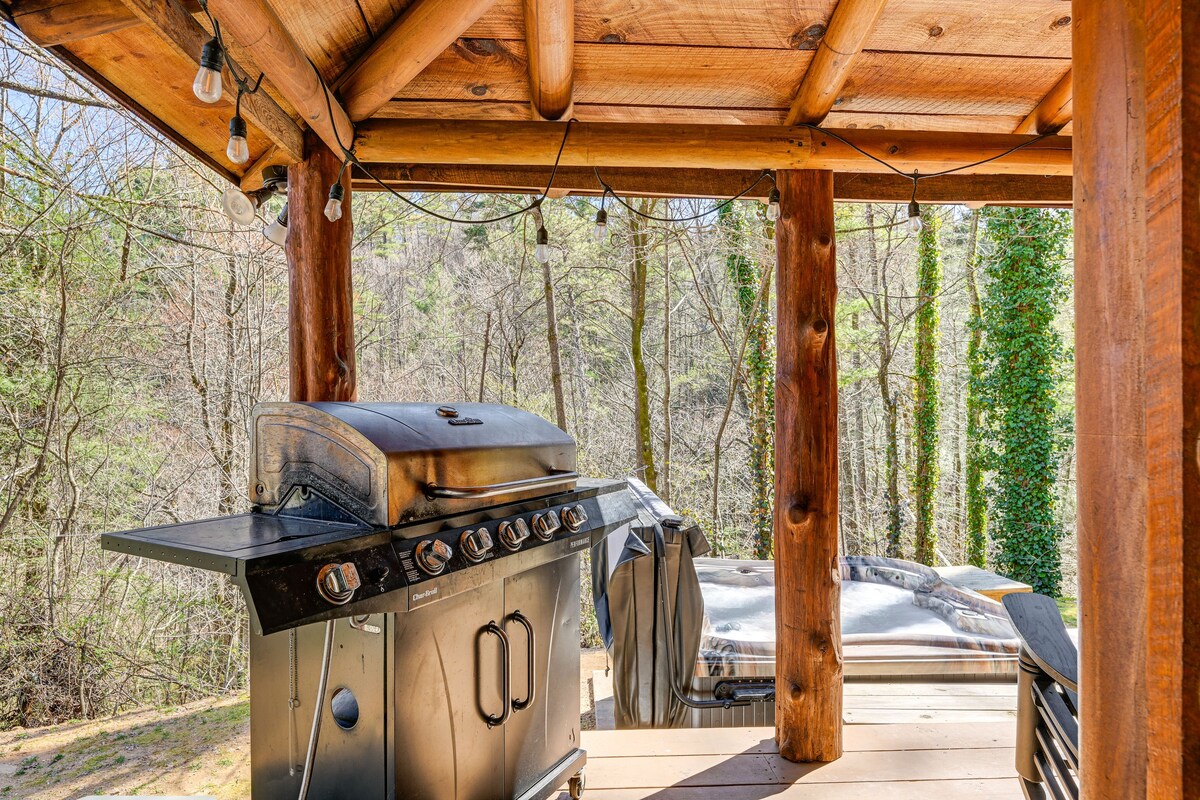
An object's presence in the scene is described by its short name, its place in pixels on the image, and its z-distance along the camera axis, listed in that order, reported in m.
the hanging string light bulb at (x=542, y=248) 2.65
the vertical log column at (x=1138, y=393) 0.77
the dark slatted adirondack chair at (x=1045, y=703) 1.25
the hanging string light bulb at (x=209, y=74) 1.22
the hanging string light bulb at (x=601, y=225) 2.53
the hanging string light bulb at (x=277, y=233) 2.11
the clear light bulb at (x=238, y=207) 1.97
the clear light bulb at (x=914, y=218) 2.70
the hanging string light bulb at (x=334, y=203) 2.08
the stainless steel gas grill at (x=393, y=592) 1.40
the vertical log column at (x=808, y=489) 2.54
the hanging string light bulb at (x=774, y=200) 2.64
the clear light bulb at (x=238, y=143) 1.38
